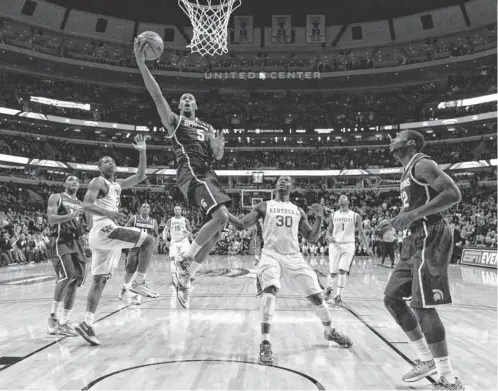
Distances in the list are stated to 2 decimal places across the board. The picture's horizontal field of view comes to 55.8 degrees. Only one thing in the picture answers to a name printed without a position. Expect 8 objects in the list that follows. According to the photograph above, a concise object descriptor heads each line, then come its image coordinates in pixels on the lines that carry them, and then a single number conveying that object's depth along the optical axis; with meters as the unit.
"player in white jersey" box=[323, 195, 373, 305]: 9.61
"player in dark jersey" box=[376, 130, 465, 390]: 4.04
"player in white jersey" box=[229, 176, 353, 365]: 5.54
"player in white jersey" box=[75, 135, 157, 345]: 6.06
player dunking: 5.09
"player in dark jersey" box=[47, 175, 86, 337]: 6.49
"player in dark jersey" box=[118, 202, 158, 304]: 9.78
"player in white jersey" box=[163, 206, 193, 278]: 13.58
